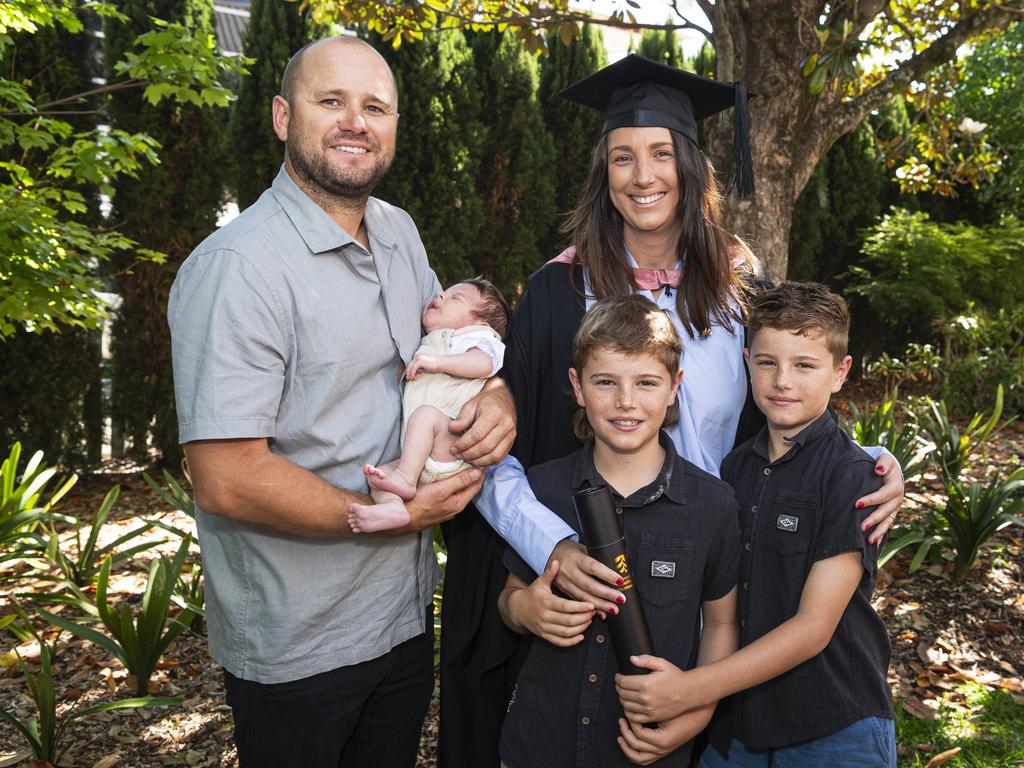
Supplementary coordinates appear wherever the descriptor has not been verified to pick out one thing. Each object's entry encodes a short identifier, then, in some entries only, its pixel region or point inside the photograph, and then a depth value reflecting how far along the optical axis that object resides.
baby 1.86
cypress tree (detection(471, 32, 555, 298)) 7.09
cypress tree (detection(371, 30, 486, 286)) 6.62
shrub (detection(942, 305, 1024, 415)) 7.44
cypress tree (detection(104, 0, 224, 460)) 5.79
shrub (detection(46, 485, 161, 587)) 3.94
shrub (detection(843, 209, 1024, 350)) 7.95
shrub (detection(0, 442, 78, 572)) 3.94
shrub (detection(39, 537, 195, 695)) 3.17
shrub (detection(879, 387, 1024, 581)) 4.18
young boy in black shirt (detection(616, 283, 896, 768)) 1.77
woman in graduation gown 2.16
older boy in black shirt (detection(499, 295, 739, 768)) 1.78
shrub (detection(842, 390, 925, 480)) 4.77
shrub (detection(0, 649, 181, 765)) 2.70
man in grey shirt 1.69
